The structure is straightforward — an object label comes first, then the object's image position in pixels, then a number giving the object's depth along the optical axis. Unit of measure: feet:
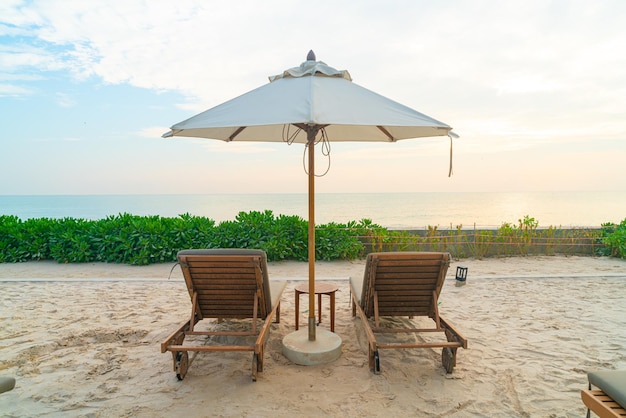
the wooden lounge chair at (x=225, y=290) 9.64
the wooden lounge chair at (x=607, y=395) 5.53
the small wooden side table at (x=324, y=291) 11.78
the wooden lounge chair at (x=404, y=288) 10.46
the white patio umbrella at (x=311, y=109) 7.75
